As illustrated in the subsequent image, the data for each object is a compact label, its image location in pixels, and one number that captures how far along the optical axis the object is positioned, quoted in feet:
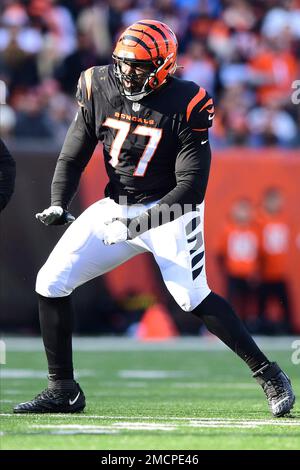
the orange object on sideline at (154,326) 72.69
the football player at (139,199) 33.47
